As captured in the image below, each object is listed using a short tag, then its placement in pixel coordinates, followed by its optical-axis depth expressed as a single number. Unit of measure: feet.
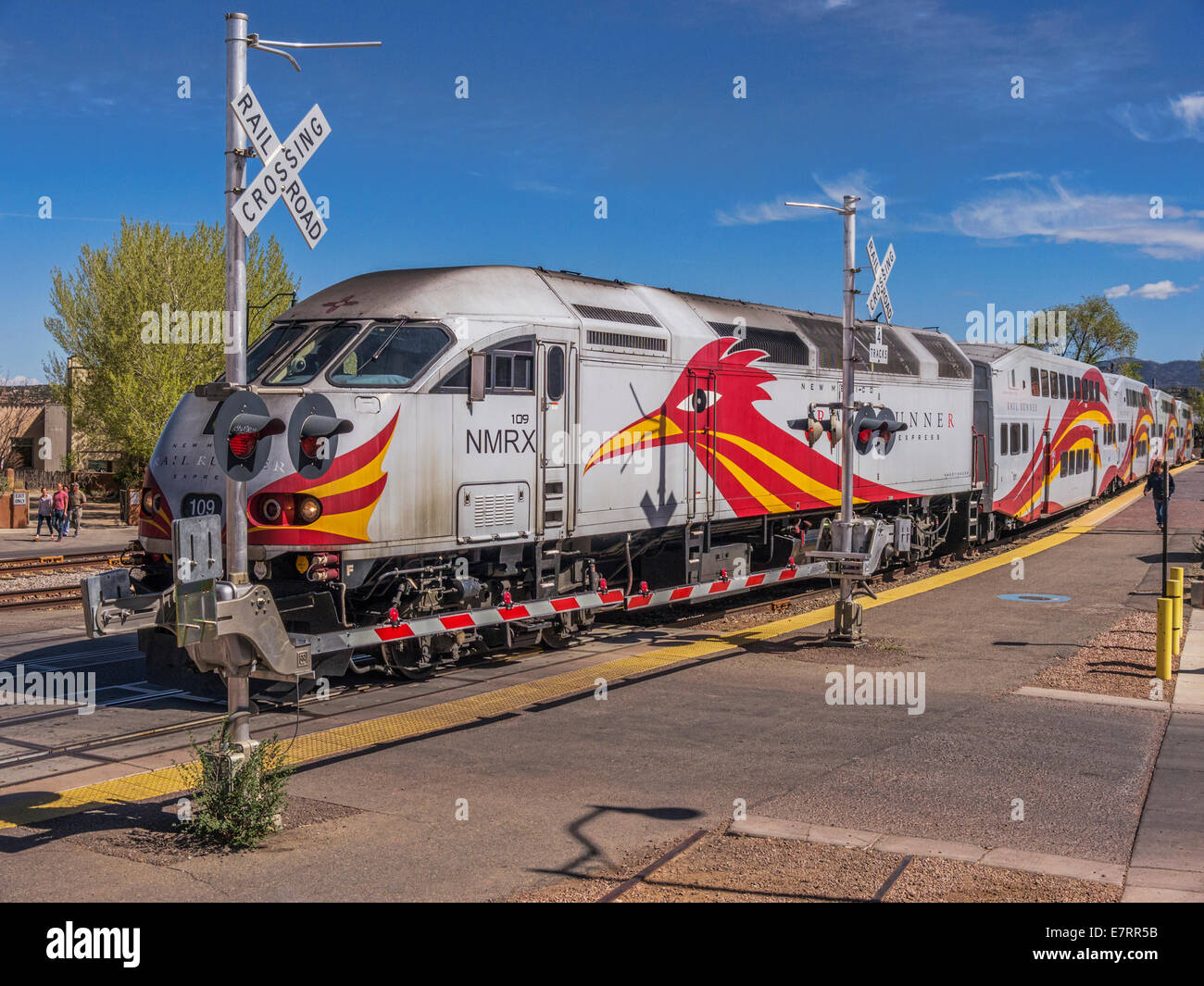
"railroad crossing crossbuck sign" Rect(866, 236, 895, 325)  48.91
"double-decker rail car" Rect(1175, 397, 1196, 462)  222.89
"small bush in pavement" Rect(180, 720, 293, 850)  24.61
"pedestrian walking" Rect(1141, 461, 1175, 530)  83.28
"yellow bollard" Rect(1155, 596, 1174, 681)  42.34
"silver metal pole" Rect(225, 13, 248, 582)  25.68
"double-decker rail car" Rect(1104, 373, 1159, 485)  140.56
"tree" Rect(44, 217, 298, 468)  126.93
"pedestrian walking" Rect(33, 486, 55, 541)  109.40
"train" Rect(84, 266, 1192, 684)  35.78
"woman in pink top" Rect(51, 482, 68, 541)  107.34
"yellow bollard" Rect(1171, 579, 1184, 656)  46.19
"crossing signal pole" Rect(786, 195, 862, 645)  49.34
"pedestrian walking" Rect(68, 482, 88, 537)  113.95
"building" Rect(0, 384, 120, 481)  166.71
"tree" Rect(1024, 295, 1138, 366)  329.31
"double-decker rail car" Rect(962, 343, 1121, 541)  85.76
